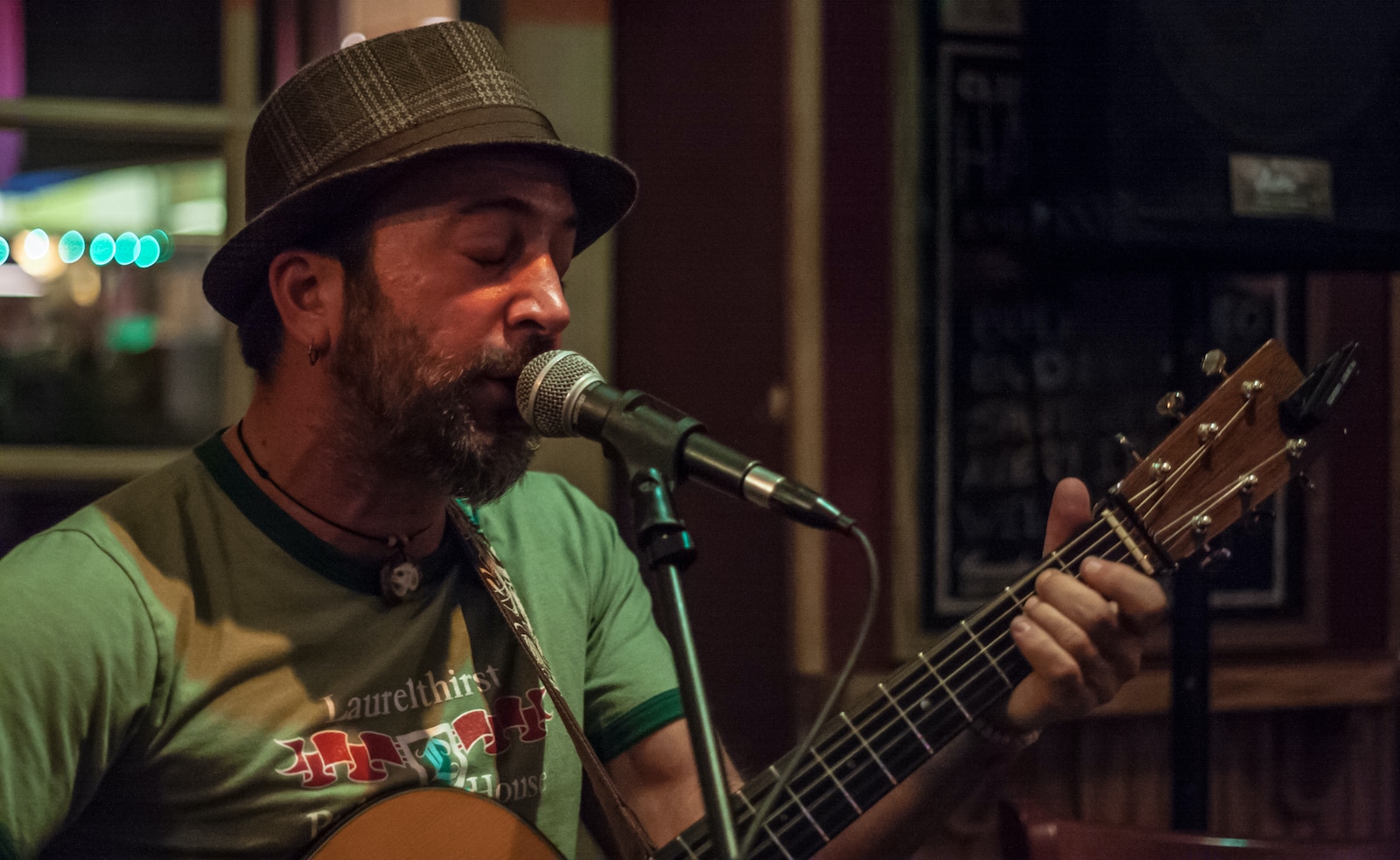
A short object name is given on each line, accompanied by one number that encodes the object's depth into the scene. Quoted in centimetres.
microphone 228
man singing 249
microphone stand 229
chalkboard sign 314
